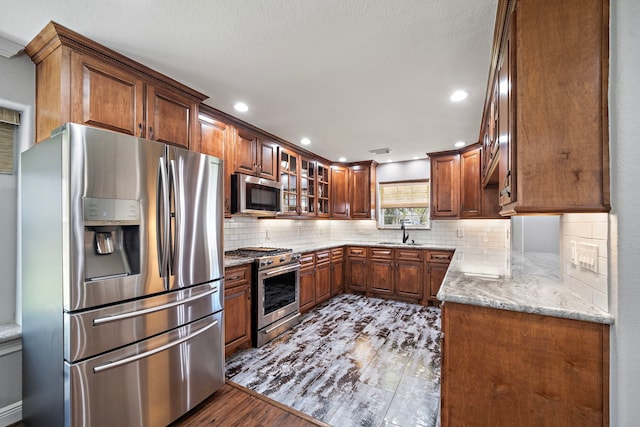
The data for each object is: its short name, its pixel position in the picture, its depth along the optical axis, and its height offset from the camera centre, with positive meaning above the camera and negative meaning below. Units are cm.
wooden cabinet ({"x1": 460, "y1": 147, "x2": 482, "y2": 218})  407 +43
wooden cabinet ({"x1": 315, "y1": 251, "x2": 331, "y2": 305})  415 -100
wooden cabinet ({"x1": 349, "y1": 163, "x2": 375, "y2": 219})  513 +43
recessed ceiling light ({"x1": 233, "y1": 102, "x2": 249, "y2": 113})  267 +105
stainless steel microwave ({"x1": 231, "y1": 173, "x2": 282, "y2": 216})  299 +22
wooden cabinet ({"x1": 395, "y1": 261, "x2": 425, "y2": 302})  437 -103
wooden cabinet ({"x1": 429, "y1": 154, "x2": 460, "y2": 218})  438 +45
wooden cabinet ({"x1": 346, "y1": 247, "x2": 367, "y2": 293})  483 -96
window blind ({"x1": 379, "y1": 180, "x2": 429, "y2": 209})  499 +36
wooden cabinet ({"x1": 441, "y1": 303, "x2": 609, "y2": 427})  115 -69
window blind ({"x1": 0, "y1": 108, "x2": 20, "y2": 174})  186 +52
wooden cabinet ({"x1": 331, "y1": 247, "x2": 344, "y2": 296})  459 -95
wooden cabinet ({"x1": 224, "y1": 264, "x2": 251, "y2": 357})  258 -89
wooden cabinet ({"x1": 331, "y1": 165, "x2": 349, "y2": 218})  522 +41
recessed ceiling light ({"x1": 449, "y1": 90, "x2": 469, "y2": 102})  238 +102
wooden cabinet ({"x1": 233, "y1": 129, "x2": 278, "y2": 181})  313 +71
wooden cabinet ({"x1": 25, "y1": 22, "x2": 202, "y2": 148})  167 +84
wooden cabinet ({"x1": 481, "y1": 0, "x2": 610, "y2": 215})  111 +43
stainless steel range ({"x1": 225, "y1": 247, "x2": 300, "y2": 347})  288 -86
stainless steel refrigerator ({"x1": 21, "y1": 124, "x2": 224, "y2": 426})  142 -37
